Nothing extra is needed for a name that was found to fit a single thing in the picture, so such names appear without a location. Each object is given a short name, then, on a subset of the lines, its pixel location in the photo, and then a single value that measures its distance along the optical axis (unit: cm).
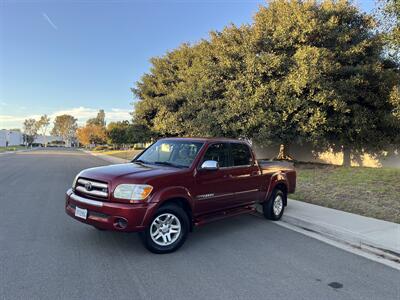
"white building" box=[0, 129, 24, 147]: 11025
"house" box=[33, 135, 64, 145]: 15500
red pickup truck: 492
